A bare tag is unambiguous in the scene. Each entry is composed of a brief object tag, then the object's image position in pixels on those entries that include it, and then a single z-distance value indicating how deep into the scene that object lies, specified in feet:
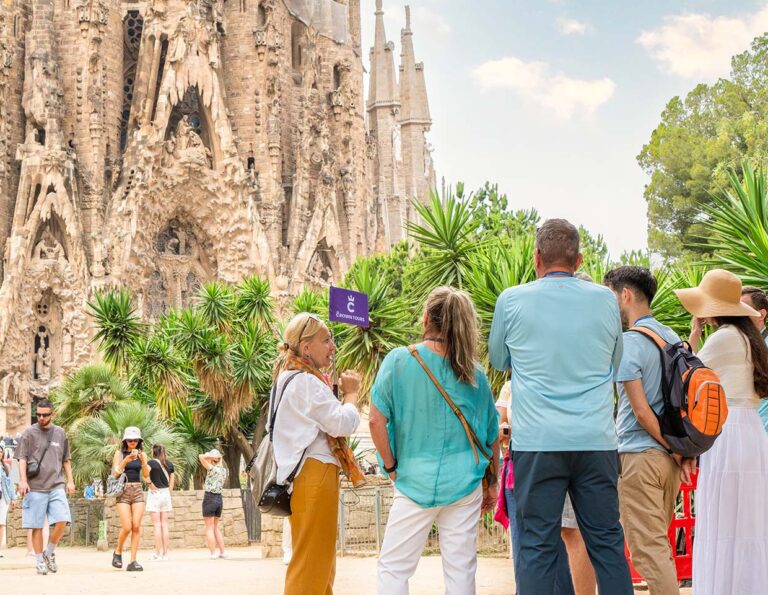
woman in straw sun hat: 17.51
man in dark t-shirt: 36.22
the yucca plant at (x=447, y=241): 50.01
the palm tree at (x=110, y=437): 68.08
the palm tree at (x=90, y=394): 76.64
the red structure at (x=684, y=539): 25.02
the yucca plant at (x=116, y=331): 77.20
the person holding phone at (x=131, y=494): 40.27
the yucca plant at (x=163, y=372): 72.23
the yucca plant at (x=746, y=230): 32.07
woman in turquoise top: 15.93
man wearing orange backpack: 16.46
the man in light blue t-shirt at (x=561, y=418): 14.61
